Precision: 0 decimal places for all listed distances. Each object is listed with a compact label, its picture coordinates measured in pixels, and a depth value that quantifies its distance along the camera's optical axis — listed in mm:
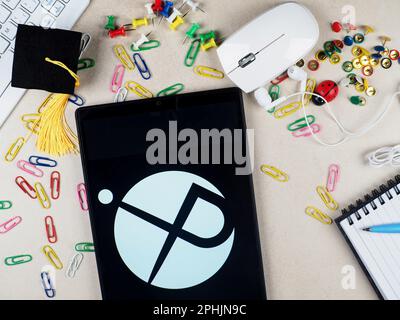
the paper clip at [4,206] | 1125
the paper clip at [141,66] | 1081
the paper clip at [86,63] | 1082
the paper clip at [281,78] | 1062
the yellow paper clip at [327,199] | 1080
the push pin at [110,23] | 1049
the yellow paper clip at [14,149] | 1105
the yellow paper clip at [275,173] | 1081
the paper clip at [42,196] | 1116
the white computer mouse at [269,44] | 992
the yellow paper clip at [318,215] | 1082
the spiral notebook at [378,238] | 1046
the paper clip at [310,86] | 1062
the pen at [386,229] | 1037
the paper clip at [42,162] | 1109
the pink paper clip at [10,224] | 1127
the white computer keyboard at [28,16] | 1053
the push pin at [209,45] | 1037
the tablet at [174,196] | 1062
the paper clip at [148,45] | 1077
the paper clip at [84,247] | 1122
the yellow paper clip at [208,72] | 1069
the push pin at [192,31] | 1050
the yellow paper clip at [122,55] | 1082
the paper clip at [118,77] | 1084
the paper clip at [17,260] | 1133
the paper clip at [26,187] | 1117
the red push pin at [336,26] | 1031
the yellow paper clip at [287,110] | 1070
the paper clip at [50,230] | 1123
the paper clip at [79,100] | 1091
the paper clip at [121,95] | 1087
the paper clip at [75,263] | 1124
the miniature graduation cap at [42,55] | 1013
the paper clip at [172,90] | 1077
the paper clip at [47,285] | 1133
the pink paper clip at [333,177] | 1073
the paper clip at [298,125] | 1070
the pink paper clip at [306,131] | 1069
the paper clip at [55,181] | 1113
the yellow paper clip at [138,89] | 1084
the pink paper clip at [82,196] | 1110
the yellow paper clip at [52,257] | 1127
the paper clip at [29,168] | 1111
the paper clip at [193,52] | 1070
